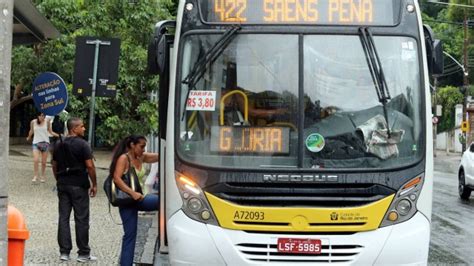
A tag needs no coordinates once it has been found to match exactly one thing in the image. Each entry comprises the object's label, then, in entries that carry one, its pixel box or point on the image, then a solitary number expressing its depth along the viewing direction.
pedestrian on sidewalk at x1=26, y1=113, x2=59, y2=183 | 15.71
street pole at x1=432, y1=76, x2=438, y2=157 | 47.00
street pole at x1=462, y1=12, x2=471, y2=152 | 41.17
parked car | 16.05
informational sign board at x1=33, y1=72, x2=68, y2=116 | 9.74
